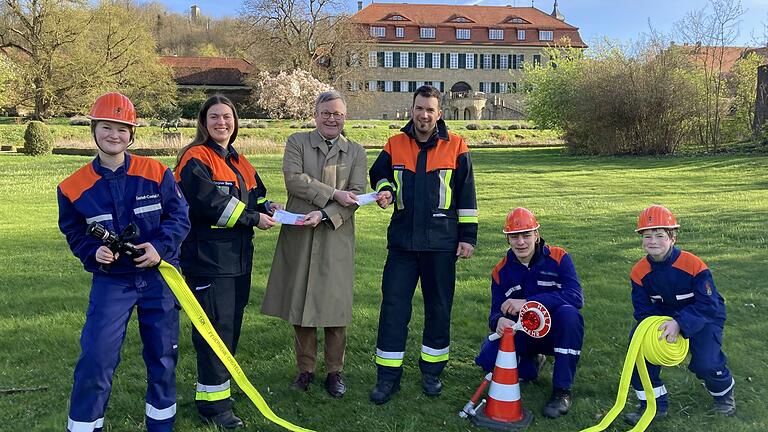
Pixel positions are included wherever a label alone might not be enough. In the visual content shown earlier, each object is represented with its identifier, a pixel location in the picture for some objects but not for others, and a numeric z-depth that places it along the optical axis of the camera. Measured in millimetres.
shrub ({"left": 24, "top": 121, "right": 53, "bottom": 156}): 29094
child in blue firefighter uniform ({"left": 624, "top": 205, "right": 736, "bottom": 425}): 3951
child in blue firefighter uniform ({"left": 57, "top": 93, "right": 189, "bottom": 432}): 3371
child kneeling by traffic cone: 4324
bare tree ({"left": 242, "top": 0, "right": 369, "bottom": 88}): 58750
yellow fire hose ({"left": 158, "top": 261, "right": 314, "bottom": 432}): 3605
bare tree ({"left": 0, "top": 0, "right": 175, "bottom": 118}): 41938
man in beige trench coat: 4406
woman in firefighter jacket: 3945
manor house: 68750
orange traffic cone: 4094
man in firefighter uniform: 4457
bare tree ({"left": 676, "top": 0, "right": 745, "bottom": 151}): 29062
